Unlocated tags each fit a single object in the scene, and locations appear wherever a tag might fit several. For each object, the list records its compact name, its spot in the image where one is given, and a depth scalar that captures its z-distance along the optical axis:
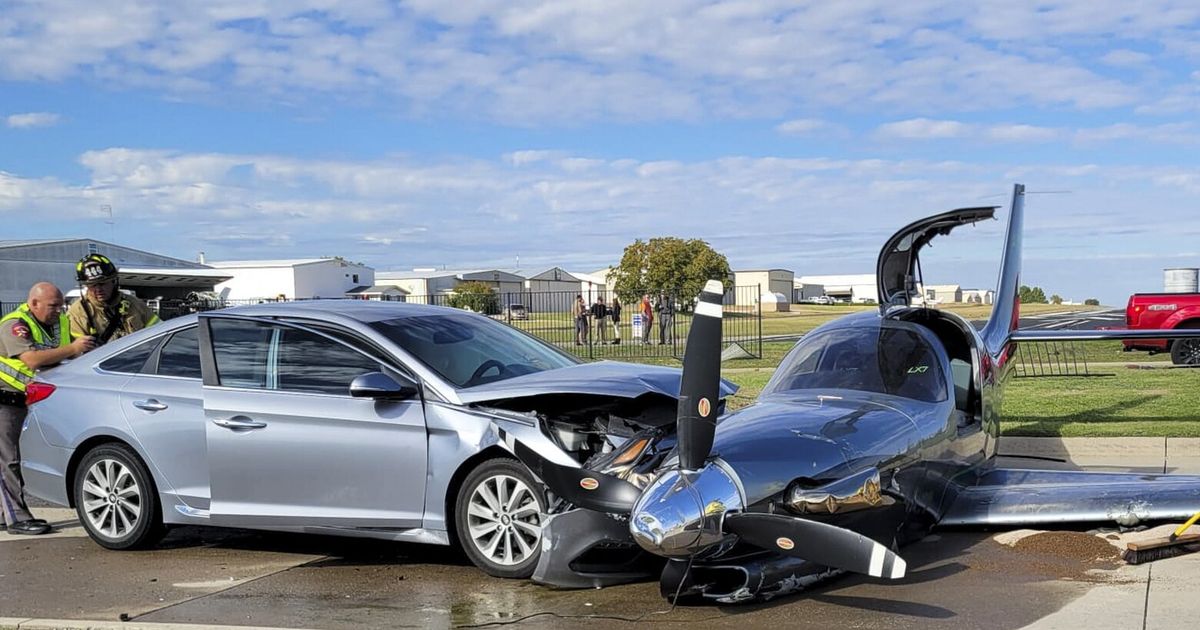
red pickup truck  22.44
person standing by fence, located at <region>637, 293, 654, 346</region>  28.43
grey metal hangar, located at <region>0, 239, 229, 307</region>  35.44
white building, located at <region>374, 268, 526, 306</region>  79.10
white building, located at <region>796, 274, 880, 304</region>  118.51
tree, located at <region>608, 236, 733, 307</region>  69.25
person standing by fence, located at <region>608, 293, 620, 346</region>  31.27
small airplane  5.30
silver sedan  6.47
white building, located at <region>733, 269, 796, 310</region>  76.96
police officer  8.47
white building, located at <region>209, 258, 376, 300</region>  61.42
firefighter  8.99
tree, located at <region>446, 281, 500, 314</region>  33.00
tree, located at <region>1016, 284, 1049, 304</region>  103.05
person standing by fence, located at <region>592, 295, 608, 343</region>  28.88
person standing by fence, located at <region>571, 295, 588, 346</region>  28.77
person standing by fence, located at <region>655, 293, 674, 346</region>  27.20
